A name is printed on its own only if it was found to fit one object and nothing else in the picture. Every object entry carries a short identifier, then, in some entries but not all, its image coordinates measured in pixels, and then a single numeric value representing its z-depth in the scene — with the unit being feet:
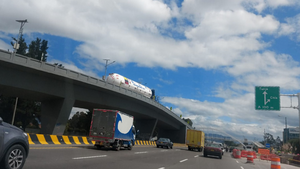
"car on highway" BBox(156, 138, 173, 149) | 114.52
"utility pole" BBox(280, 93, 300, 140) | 71.44
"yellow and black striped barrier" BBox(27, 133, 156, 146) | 60.03
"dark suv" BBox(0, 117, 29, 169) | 20.07
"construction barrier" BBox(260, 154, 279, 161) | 98.54
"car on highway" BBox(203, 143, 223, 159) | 73.00
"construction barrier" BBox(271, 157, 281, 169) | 46.11
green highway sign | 73.41
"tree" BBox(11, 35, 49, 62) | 207.72
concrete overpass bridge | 86.69
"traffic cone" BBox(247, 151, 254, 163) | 67.92
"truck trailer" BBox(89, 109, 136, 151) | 62.63
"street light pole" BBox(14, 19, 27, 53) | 114.13
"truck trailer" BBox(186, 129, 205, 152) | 121.33
